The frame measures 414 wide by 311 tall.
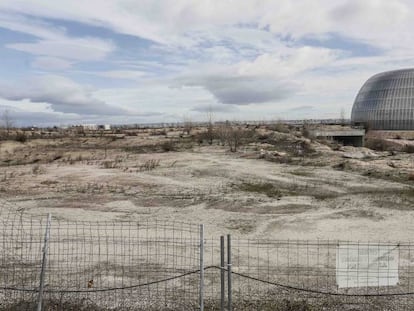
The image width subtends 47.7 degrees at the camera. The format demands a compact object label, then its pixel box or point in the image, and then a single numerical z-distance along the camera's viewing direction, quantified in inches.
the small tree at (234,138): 1793.3
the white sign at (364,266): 255.6
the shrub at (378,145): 2116.6
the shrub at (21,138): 2146.9
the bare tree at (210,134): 2247.4
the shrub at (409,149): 1756.8
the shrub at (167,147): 1759.4
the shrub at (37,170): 1120.0
